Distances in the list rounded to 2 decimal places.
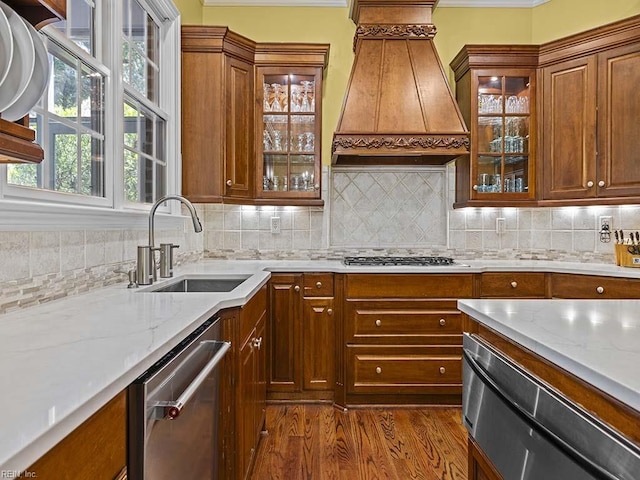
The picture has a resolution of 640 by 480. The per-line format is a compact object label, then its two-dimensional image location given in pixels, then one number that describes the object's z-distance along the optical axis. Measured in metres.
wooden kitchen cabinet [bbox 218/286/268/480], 1.66
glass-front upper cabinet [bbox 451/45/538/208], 3.37
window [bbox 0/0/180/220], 1.73
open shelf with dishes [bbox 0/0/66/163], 0.99
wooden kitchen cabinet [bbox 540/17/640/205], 3.01
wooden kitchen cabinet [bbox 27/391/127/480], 0.64
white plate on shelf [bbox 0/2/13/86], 0.99
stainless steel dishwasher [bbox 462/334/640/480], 0.74
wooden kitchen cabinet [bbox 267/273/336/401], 3.02
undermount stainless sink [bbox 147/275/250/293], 2.51
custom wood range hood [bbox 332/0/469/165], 3.03
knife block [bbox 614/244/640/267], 3.07
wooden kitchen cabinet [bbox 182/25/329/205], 3.10
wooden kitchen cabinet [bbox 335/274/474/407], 3.00
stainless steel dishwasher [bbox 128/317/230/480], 0.92
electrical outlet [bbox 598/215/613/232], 3.42
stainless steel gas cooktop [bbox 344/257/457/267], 3.22
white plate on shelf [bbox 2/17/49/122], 1.08
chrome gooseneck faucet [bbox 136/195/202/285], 2.04
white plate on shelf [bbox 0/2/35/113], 1.04
